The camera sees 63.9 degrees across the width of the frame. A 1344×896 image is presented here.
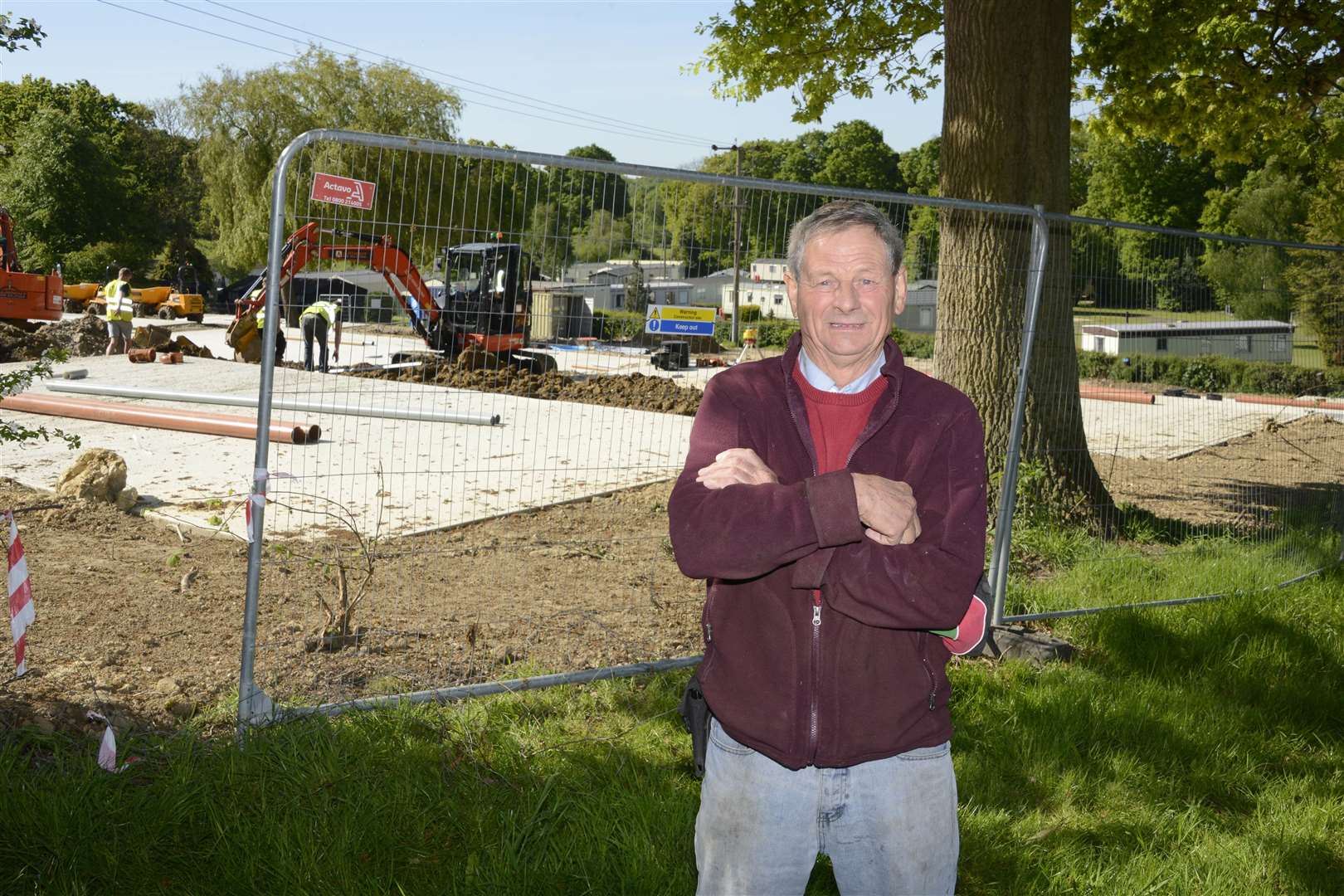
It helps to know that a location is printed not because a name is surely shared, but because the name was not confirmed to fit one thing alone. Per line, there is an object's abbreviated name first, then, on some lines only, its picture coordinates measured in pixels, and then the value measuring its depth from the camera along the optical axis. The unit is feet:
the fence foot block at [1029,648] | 17.83
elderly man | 6.73
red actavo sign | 12.17
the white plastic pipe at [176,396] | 40.54
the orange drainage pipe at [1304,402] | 30.33
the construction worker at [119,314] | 72.23
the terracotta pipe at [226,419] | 37.95
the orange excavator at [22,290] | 78.89
